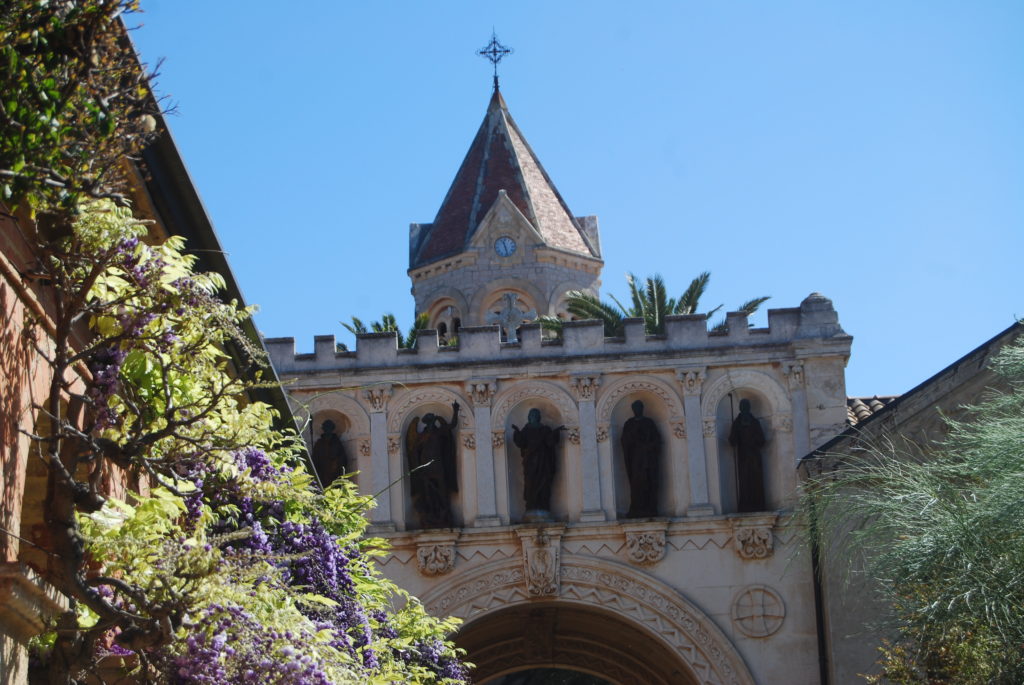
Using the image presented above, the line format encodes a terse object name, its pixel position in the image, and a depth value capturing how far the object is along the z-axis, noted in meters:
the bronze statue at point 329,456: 30.31
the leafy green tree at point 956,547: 14.97
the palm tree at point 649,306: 37.66
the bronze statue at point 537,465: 30.19
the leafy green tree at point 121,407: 8.91
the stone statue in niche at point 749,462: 30.05
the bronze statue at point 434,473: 30.20
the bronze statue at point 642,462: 30.08
